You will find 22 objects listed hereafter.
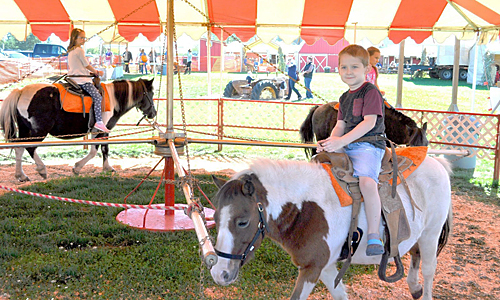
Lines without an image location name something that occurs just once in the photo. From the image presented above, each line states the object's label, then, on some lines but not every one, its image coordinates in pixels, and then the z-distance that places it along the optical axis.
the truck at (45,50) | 23.89
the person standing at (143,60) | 24.28
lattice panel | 7.98
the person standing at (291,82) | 18.43
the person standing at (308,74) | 18.42
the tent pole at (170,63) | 4.19
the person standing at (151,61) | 25.76
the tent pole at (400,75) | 9.23
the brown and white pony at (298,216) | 2.07
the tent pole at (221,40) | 8.28
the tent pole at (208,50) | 8.32
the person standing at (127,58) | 24.15
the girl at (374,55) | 5.39
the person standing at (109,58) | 24.39
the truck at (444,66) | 24.95
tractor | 17.68
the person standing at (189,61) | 26.03
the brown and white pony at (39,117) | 6.53
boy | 2.38
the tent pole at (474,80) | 9.76
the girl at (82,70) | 6.04
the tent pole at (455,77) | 8.88
